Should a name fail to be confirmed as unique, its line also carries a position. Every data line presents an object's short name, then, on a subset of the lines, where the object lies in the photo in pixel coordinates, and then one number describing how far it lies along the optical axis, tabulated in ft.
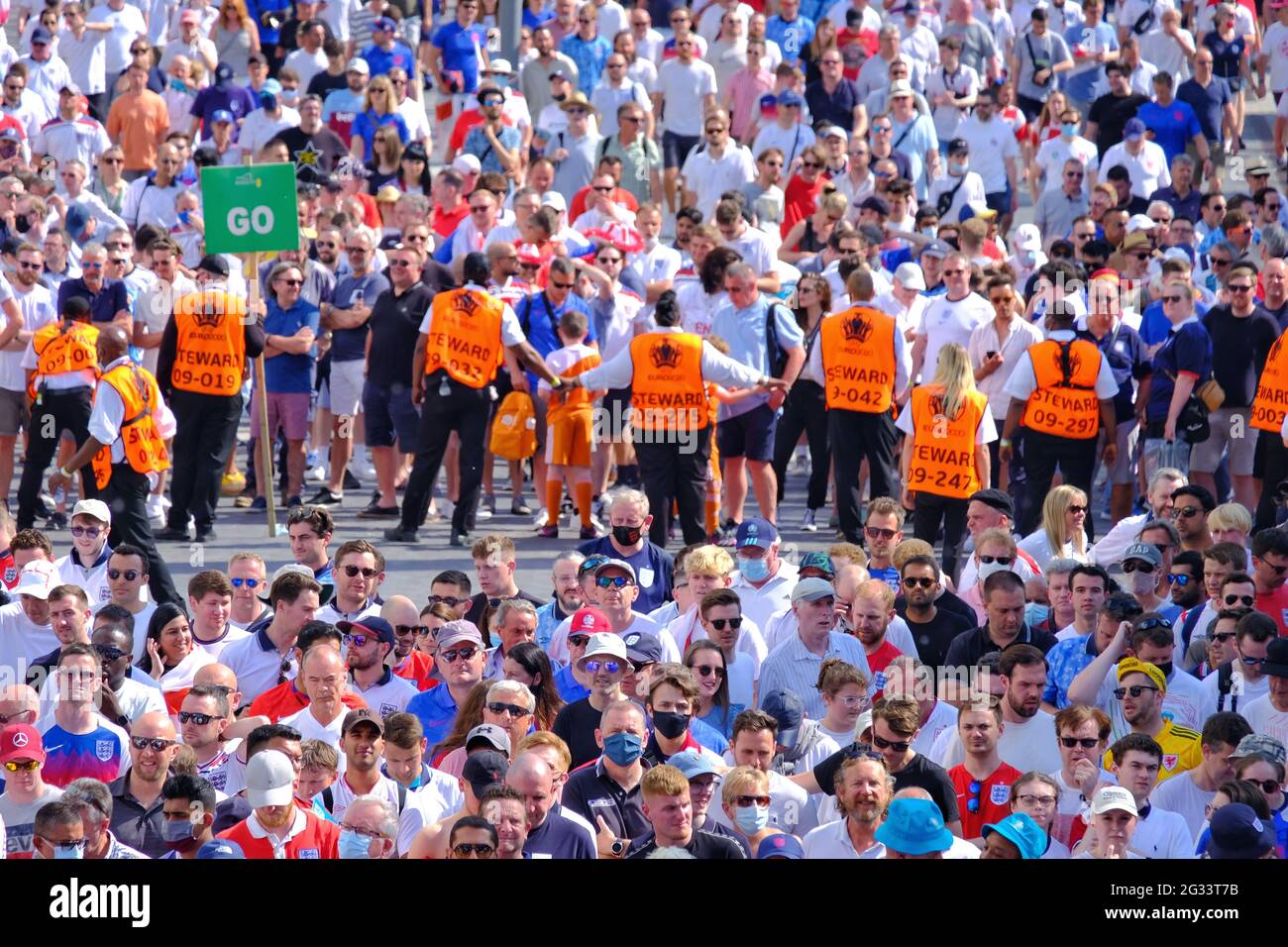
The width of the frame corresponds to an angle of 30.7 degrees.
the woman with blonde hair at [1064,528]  38.09
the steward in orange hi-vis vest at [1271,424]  44.29
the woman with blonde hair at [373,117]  62.23
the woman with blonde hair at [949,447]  42.42
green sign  46.19
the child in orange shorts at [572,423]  46.75
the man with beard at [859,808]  26.17
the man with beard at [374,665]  32.37
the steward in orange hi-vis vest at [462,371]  46.47
